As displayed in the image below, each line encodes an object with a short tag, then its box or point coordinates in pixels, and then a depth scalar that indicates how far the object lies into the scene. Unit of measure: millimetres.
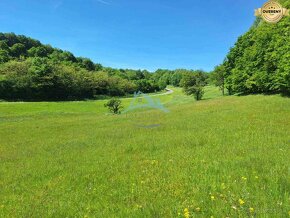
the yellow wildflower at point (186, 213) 4232
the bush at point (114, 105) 41166
